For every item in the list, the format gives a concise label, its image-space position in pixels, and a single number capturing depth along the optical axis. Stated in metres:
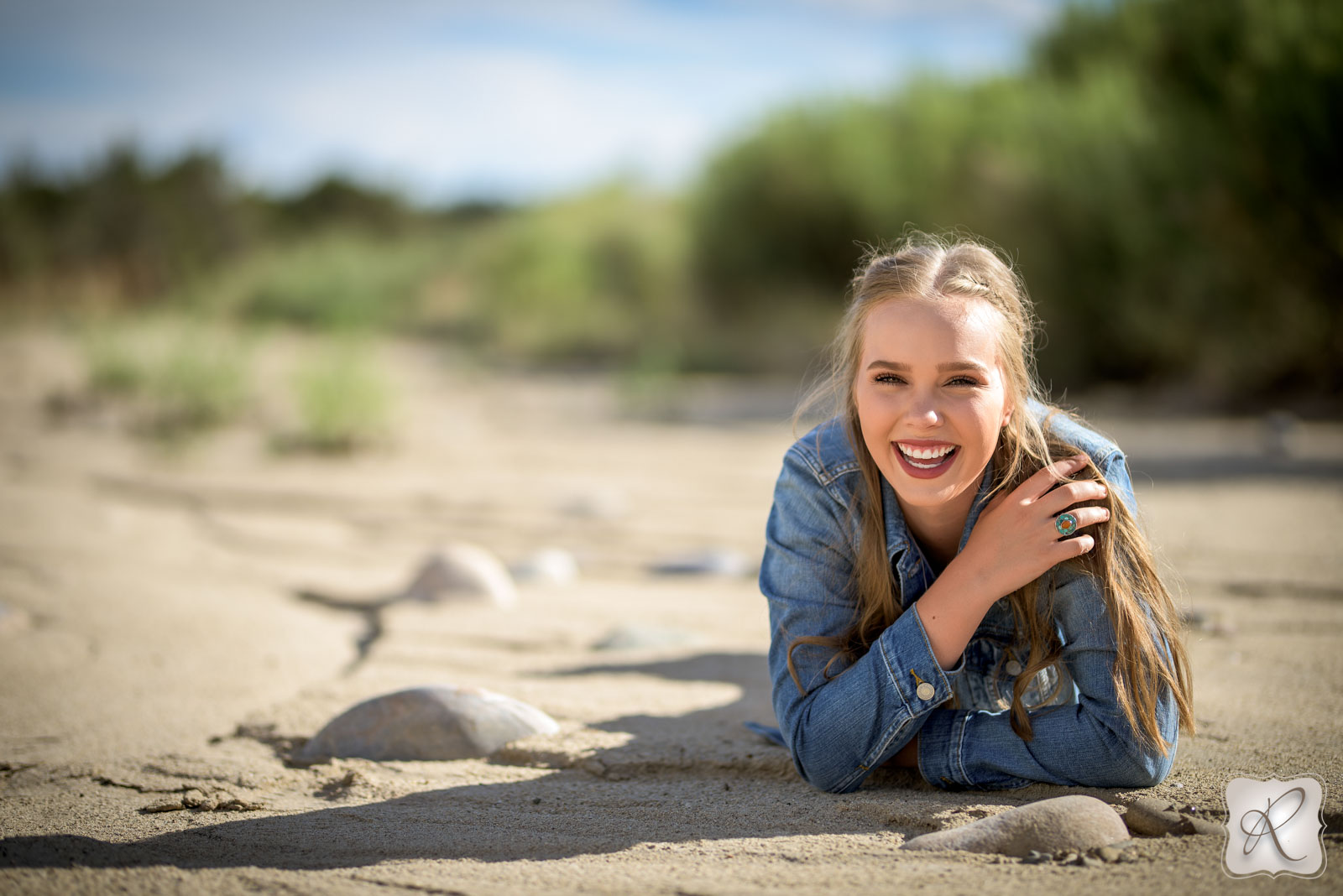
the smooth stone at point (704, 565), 3.76
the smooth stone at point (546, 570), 3.71
